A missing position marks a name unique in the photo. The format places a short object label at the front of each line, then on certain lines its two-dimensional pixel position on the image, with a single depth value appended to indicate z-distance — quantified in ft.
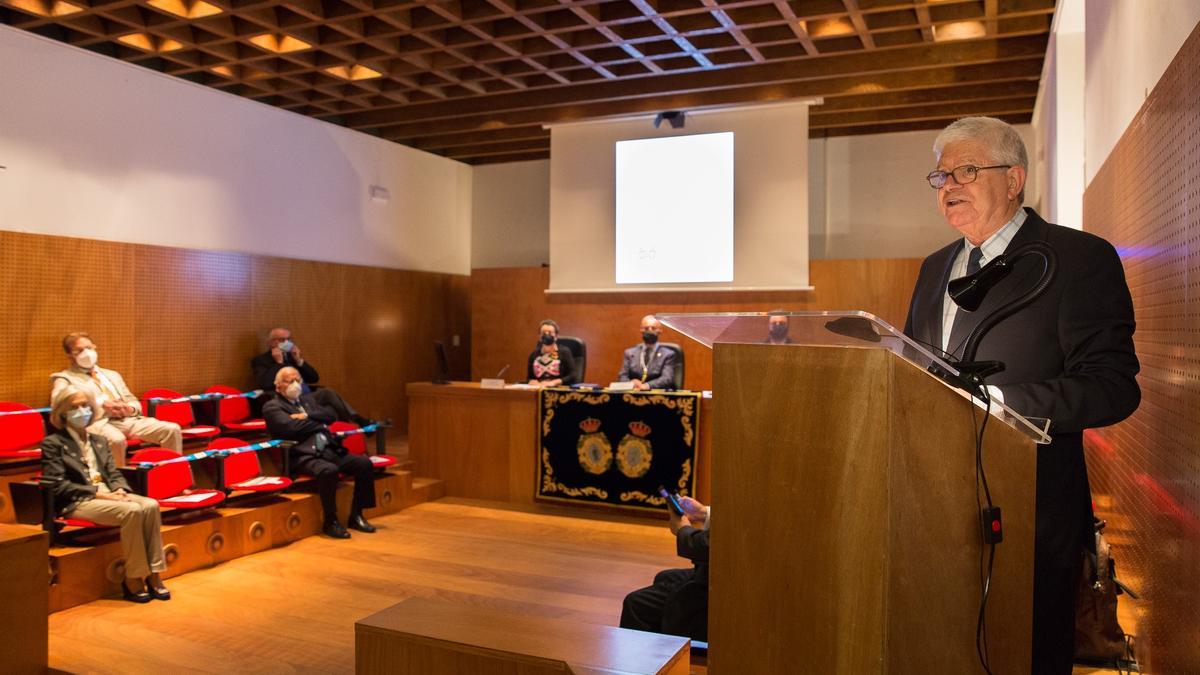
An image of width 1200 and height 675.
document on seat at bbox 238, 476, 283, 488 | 17.40
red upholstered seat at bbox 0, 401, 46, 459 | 17.40
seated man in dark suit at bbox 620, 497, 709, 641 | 8.85
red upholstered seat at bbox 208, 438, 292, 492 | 17.24
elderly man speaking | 4.67
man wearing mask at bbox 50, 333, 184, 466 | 19.03
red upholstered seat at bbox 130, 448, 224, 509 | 15.57
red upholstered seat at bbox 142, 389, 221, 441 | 20.85
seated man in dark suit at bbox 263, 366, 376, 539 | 18.76
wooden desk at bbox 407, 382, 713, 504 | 21.13
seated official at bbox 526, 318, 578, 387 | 23.45
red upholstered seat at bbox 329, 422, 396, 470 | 20.38
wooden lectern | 4.07
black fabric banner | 19.35
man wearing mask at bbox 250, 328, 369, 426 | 24.84
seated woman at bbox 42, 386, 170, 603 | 14.02
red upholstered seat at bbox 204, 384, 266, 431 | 22.36
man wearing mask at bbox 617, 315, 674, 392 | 21.59
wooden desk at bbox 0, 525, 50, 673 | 10.41
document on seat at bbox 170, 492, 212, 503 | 15.72
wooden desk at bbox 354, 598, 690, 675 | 6.75
